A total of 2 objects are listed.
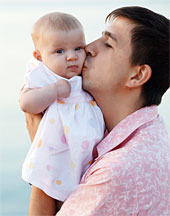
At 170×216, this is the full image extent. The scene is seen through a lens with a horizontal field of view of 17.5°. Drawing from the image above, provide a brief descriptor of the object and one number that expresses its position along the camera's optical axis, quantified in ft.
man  4.01
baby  4.31
